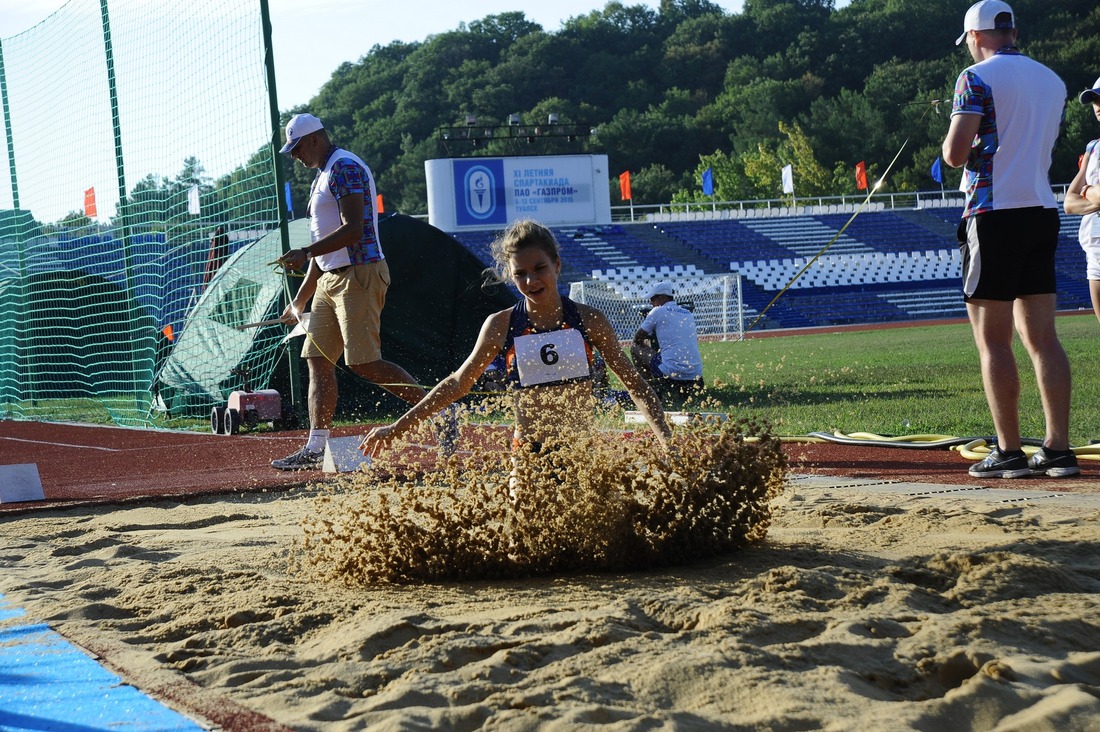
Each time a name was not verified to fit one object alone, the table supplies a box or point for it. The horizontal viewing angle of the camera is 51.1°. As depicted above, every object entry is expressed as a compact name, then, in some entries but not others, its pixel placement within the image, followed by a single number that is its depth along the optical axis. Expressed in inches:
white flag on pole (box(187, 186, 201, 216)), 478.9
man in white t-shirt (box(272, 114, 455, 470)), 268.7
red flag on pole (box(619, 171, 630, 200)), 2086.6
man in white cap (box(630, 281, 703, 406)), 378.0
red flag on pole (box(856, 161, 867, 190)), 2033.7
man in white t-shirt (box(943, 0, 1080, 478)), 202.2
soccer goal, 1157.7
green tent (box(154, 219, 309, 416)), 457.4
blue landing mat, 91.7
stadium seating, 1589.6
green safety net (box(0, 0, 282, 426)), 462.0
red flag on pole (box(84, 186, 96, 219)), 527.2
